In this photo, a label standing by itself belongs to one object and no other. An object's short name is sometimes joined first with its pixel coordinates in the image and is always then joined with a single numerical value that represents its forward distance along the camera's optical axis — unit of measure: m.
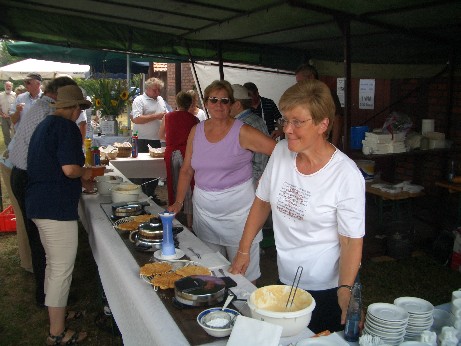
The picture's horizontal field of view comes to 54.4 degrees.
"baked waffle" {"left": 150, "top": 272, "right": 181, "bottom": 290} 1.85
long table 1.57
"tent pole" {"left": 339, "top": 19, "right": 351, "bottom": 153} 3.38
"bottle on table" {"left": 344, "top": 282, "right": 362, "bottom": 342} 1.52
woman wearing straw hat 2.72
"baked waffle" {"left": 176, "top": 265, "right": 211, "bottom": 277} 1.93
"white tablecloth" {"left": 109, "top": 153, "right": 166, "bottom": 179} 5.44
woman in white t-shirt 1.77
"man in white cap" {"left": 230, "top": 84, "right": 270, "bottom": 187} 3.87
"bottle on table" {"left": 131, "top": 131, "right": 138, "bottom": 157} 5.67
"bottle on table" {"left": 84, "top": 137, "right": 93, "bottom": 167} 4.66
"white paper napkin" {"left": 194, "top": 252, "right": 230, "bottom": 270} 2.13
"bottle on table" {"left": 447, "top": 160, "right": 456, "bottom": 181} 4.76
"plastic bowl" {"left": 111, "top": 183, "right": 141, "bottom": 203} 3.34
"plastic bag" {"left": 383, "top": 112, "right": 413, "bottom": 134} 4.77
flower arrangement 6.20
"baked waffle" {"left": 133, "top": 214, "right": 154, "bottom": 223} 2.72
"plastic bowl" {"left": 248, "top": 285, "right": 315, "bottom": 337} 1.44
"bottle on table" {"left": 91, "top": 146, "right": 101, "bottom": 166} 4.64
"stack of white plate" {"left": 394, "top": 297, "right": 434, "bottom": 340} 1.52
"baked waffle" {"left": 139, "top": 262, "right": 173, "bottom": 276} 1.95
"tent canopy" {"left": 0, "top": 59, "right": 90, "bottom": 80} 12.63
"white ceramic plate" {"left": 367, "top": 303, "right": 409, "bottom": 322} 1.45
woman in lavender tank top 2.78
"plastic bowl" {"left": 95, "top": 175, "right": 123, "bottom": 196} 3.63
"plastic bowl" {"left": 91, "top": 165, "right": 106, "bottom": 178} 4.07
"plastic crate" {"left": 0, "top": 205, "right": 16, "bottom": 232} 5.56
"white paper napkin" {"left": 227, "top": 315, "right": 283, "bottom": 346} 1.35
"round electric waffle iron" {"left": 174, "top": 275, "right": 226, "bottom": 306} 1.68
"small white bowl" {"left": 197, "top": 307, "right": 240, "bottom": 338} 1.49
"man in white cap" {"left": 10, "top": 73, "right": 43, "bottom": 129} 6.66
